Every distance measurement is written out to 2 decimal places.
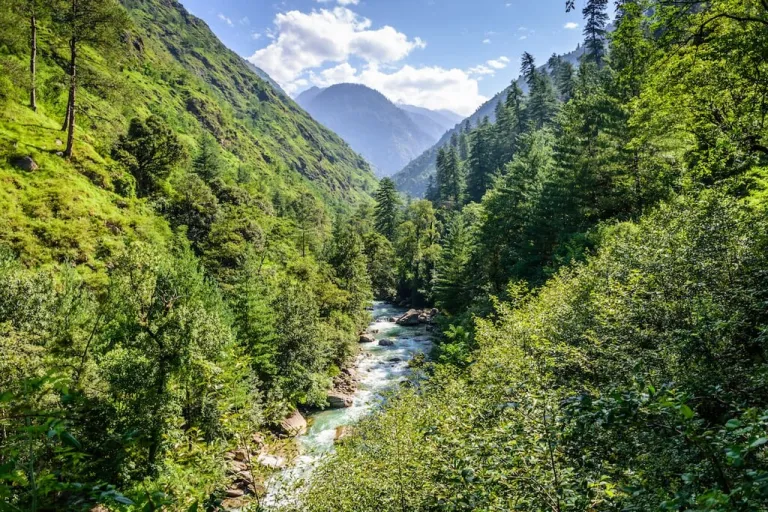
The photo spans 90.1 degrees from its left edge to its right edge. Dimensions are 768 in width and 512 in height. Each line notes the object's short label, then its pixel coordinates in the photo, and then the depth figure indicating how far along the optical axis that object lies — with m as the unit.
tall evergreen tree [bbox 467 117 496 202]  98.75
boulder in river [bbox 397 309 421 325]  63.72
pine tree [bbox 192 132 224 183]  61.09
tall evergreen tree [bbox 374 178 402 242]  100.86
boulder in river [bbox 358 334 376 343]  53.03
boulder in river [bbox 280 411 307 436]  29.46
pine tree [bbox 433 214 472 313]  52.34
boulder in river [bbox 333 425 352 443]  27.71
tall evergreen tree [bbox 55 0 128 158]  31.83
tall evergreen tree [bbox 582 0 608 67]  83.38
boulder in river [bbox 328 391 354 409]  34.91
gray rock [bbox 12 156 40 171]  30.33
